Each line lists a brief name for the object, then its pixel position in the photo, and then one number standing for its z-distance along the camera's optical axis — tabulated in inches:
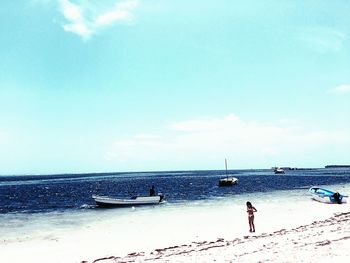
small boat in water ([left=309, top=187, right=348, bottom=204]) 1540.4
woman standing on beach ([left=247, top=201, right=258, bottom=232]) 882.9
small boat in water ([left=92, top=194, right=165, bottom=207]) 1729.8
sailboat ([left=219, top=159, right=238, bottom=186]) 3531.0
